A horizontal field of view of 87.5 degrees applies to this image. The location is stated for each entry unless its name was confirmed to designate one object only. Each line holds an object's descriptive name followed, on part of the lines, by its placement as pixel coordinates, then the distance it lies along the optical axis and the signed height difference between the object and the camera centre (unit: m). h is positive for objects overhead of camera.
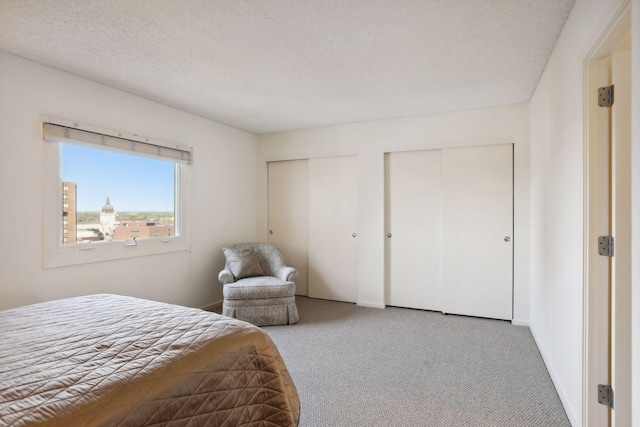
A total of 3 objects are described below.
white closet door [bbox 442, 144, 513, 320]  3.73 -0.22
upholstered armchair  3.59 -0.91
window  2.74 +0.18
